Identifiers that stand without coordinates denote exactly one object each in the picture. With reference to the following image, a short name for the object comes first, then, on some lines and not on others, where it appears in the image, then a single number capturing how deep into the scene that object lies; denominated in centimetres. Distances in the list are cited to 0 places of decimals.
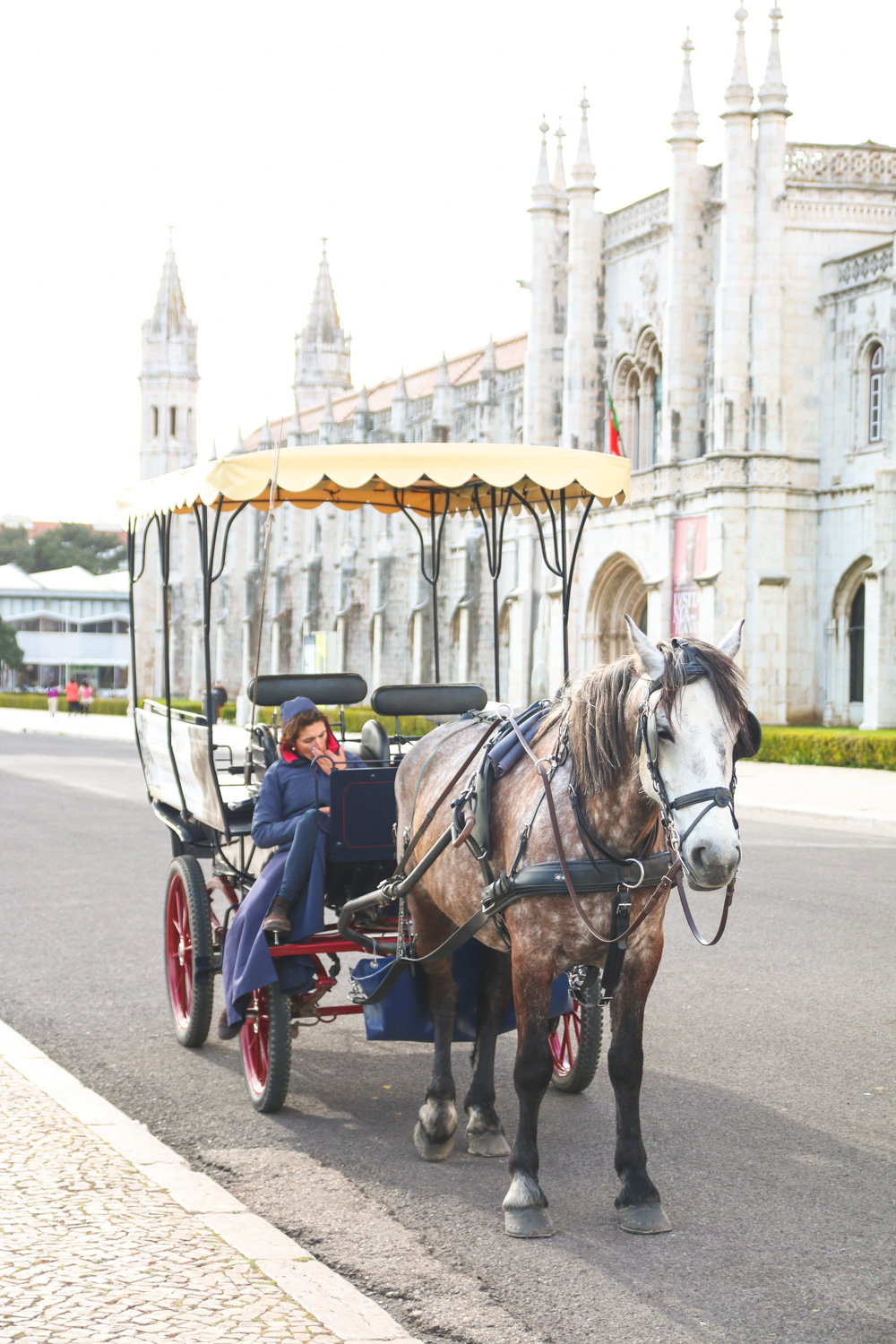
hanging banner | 3406
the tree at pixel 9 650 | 8800
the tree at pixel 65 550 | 12962
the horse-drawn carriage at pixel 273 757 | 607
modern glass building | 9575
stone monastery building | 3266
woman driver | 582
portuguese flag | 3281
